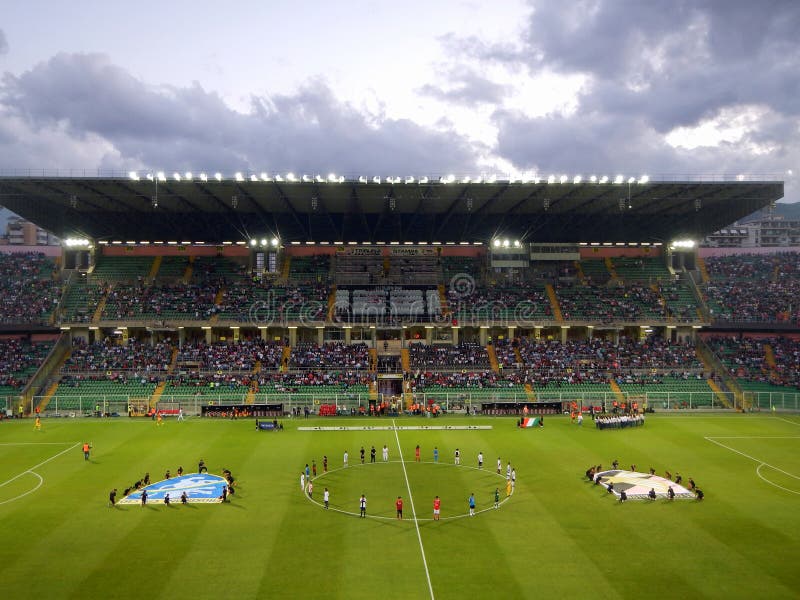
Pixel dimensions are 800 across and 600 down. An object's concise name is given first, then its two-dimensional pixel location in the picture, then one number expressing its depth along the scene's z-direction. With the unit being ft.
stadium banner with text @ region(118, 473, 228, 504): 111.45
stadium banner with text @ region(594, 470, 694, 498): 114.62
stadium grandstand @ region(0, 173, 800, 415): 207.51
